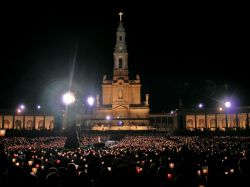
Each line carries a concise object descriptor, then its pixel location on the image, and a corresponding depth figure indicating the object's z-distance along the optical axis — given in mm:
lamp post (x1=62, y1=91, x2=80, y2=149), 25944
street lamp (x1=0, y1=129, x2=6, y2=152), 45148
